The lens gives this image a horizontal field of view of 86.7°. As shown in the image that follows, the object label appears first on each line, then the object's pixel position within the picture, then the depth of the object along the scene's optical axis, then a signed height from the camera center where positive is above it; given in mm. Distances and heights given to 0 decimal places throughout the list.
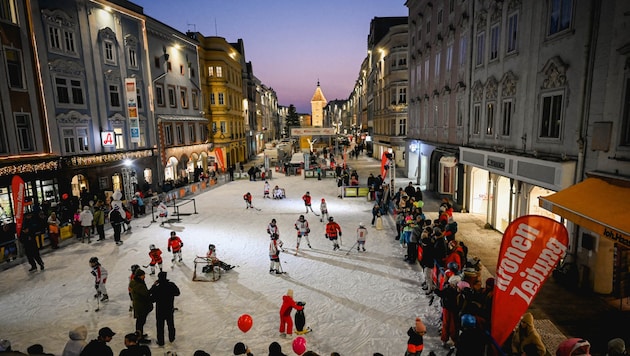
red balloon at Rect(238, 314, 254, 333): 7578 -4319
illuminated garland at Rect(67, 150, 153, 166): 21589 -1633
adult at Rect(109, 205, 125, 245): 16047 -4101
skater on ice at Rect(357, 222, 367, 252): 14086 -4497
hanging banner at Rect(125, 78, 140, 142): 24812 +1930
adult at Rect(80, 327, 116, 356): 5789 -3678
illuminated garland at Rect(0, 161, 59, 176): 17531 -1733
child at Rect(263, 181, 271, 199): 26253 -4728
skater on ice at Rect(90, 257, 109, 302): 9972 -4371
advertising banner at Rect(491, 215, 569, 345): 5875 -2527
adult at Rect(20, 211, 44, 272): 12906 -4276
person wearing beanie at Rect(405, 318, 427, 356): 6664 -4207
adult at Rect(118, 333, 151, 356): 5801 -3745
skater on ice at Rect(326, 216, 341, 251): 14367 -4342
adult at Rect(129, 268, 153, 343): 8305 -4070
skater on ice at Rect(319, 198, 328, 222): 19003 -4447
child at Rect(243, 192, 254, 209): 22442 -4517
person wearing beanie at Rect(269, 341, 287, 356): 5473 -3568
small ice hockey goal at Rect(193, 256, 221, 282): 12133 -5206
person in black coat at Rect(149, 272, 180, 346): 8023 -4034
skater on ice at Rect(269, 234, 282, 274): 12180 -4579
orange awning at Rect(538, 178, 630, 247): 7462 -2132
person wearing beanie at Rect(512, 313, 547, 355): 5918 -3863
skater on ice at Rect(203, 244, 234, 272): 12259 -4569
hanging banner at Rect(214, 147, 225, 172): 39184 -2838
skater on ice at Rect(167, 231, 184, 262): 13155 -4359
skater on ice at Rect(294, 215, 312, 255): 14406 -4283
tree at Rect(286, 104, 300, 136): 110206 +3943
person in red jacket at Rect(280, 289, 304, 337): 8328 -4699
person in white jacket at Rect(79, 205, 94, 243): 16422 -4164
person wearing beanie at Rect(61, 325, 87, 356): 5988 -3723
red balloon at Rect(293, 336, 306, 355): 6453 -4149
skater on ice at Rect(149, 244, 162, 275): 12024 -4378
